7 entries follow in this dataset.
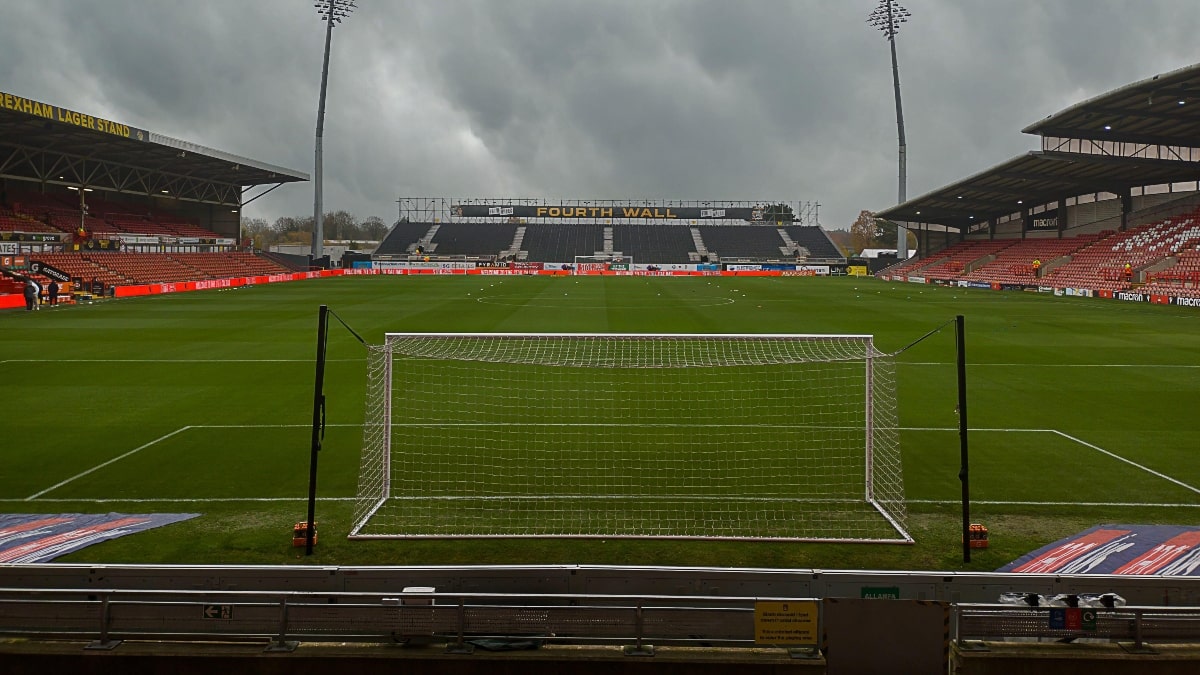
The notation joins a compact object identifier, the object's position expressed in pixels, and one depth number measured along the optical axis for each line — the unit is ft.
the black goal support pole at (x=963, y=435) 24.52
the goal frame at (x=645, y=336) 30.55
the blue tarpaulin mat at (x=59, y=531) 26.94
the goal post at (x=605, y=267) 312.71
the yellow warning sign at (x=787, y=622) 17.65
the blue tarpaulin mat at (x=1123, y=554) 25.72
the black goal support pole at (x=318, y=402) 25.36
